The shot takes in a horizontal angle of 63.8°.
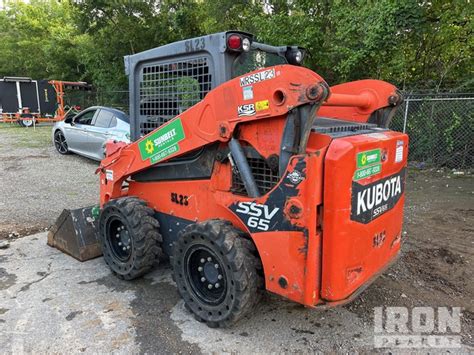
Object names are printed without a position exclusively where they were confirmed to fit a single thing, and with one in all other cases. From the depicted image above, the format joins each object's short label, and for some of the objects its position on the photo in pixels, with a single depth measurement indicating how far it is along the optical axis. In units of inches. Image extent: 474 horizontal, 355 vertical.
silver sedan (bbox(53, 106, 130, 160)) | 357.1
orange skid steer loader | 98.0
